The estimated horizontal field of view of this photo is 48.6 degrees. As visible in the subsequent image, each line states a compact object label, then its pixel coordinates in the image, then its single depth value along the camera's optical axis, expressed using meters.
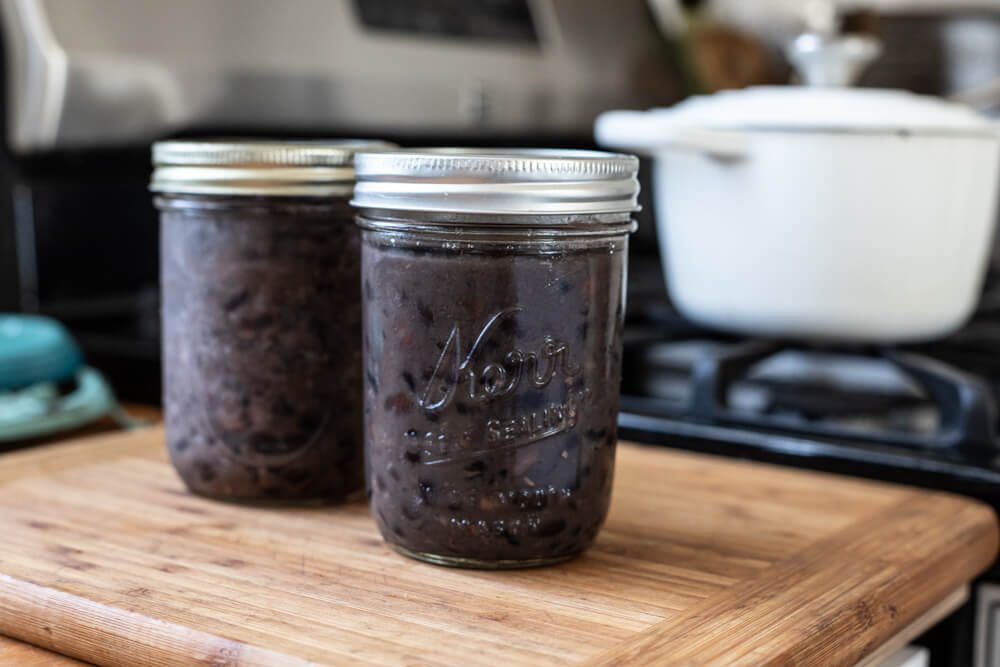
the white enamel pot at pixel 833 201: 0.83
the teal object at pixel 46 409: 0.87
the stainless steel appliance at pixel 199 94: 0.89
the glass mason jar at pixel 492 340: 0.53
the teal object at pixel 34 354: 0.91
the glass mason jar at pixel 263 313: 0.64
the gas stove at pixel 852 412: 0.75
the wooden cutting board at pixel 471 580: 0.48
